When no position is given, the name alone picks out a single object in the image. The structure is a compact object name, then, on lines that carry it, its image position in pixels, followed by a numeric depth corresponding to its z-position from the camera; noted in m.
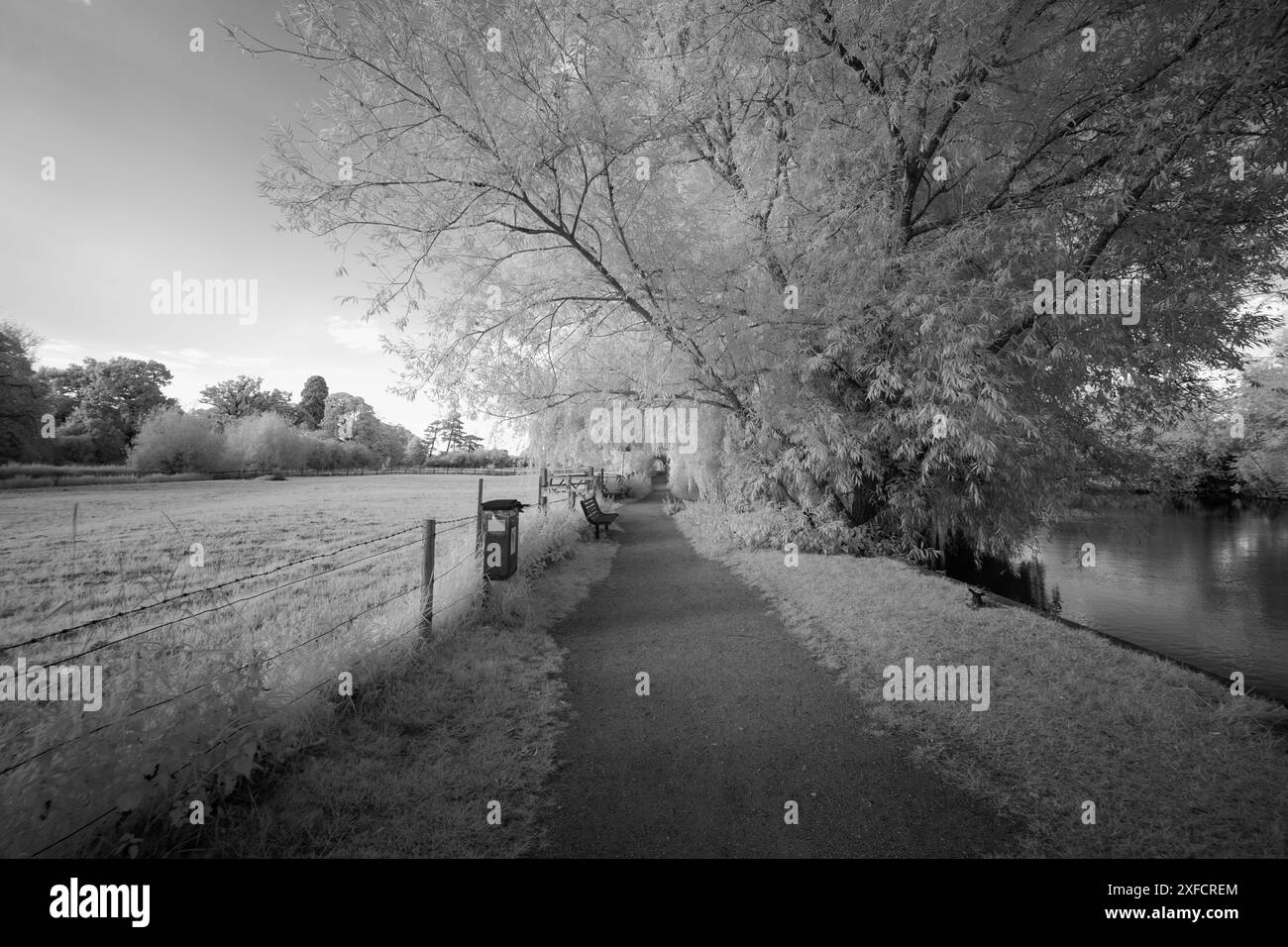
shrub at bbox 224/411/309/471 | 37.44
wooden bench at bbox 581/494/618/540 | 12.12
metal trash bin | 5.87
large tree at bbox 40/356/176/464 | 29.05
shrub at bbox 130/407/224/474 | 29.38
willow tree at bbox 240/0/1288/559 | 4.66
